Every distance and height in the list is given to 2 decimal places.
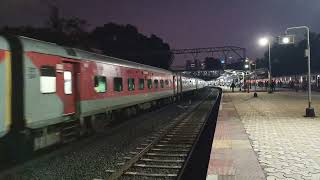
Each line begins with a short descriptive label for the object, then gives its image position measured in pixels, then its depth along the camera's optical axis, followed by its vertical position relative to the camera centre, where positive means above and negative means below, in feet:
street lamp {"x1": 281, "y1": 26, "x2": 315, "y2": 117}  65.05 +4.13
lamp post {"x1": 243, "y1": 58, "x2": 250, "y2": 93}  183.52 +6.54
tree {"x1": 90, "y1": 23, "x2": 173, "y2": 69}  265.34 +23.64
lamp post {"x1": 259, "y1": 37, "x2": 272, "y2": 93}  123.95 +10.62
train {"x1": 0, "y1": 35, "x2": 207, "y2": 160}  34.40 -0.82
